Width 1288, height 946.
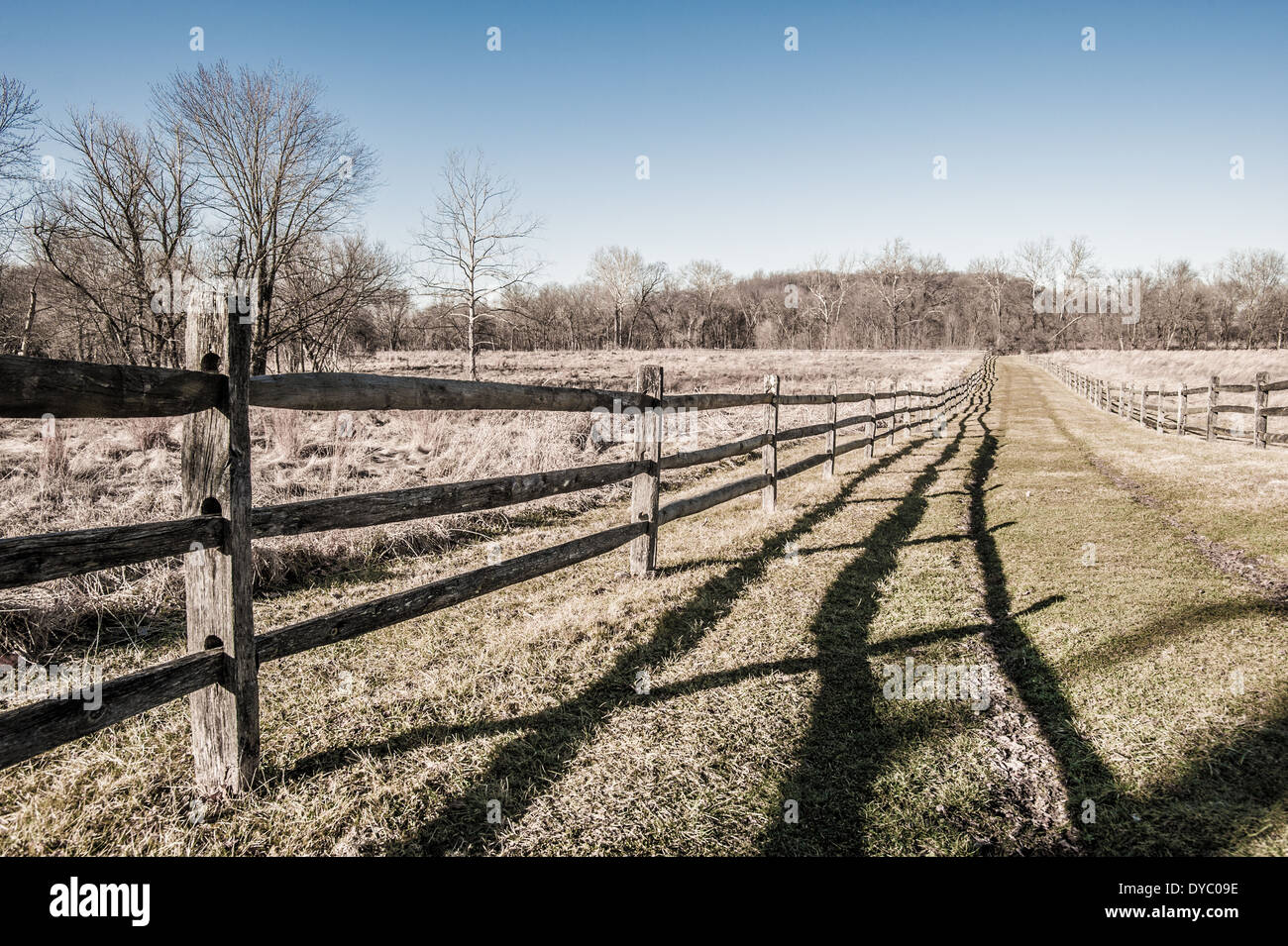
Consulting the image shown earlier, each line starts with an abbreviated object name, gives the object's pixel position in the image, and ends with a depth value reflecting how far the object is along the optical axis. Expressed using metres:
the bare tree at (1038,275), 79.81
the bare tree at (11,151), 19.59
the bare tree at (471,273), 32.12
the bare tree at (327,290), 21.09
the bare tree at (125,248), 18.17
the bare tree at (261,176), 21.20
